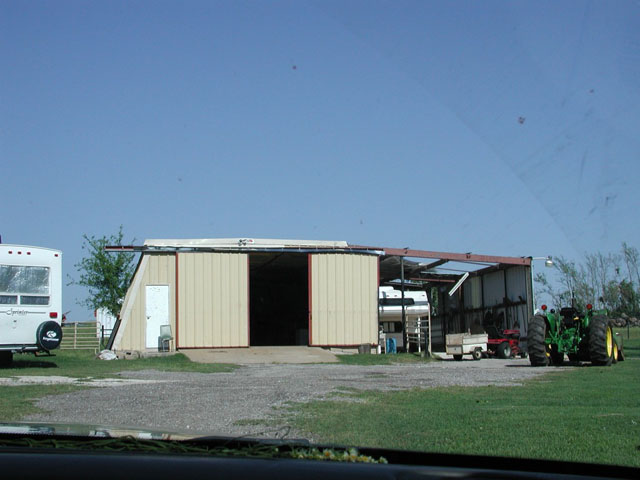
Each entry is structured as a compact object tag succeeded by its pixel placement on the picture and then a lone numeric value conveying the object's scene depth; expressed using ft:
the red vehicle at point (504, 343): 80.12
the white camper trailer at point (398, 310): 100.17
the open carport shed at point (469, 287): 93.71
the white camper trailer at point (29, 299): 56.90
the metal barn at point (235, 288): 81.05
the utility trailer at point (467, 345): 77.71
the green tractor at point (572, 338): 57.77
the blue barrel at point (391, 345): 96.19
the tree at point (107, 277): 145.07
